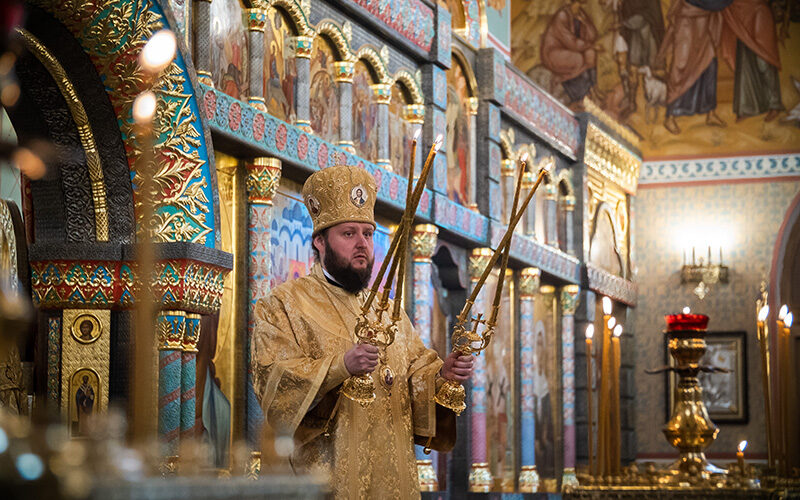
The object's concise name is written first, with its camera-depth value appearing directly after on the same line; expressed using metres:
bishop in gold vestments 8.43
